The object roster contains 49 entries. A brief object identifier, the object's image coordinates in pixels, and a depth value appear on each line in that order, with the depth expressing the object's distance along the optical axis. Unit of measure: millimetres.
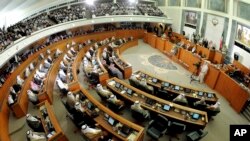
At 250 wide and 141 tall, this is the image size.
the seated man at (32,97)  8175
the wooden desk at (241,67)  9739
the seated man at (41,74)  9584
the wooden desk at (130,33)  16422
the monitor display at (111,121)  6483
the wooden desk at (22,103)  7734
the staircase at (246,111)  8022
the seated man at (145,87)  8502
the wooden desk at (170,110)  6675
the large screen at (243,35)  11090
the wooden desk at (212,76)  9609
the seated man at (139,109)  6933
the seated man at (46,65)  10538
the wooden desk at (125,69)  10556
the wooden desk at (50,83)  8234
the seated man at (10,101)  7727
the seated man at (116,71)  10166
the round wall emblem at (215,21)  13201
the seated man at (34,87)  8701
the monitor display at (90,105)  7216
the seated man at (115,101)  7491
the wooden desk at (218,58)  11292
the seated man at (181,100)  7695
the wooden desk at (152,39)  15126
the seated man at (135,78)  8787
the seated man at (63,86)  8715
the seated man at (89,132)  6133
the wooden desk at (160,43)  14150
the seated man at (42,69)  10084
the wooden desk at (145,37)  16130
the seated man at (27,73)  9767
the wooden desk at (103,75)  9596
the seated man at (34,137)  6115
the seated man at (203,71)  10044
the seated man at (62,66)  10285
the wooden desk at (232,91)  8115
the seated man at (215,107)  7282
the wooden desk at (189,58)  11288
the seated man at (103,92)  7941
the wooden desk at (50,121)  6038
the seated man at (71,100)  7305
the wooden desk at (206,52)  11715
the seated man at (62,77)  9466
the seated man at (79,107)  6747
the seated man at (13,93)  8145
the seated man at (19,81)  8961
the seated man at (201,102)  7472
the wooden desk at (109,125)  6054
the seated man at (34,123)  6699
